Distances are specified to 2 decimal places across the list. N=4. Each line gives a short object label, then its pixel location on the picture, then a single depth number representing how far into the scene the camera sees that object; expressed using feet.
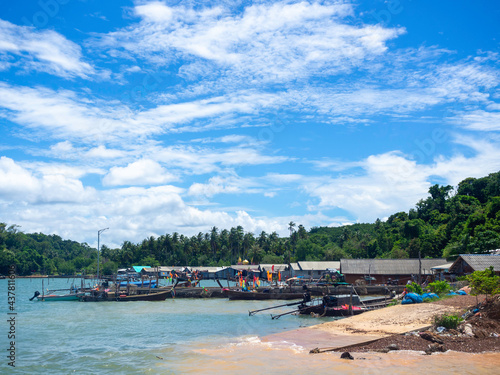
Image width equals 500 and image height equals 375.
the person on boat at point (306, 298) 116.91
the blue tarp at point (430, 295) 93.76
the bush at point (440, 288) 101.16
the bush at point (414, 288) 103.99
